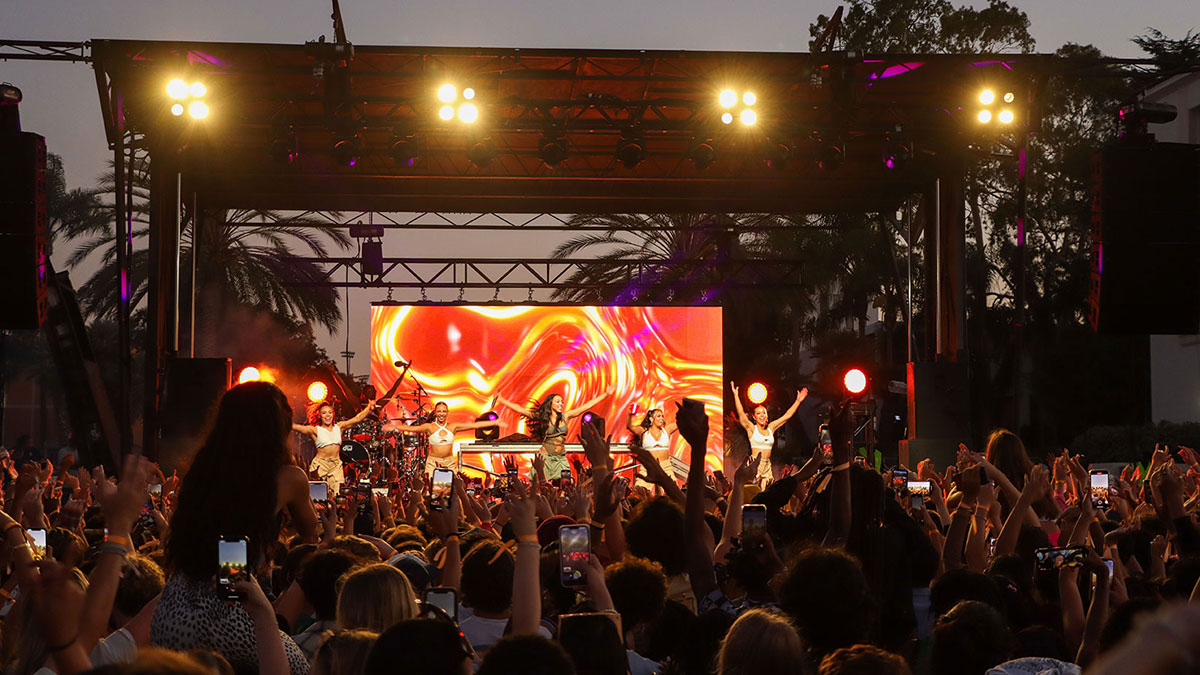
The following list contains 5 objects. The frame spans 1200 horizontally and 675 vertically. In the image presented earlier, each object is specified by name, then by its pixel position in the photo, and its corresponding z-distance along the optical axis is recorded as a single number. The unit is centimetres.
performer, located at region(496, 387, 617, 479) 1880
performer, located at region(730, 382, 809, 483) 1639
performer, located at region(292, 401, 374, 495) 1670
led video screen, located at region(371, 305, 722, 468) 2295
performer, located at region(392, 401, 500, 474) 1883
